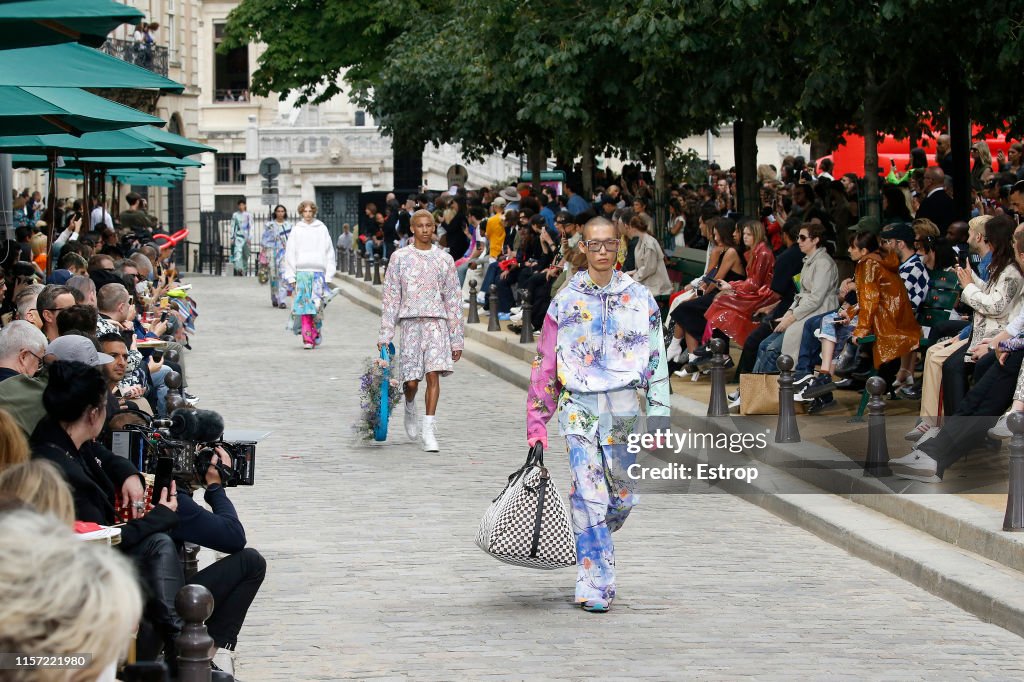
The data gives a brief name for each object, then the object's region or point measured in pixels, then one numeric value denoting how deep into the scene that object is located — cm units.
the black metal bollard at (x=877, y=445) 1036
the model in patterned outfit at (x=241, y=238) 4478
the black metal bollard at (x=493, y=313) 2302
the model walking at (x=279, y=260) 3042
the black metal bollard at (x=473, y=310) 2473
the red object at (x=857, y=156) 3372
